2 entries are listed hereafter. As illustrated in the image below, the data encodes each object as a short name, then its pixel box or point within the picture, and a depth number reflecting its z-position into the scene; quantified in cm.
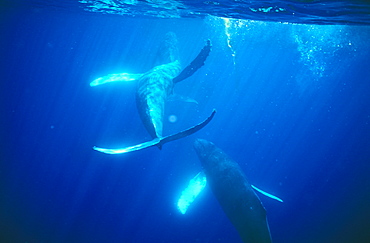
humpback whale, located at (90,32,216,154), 646
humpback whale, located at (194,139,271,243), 629
